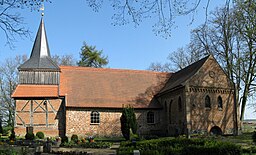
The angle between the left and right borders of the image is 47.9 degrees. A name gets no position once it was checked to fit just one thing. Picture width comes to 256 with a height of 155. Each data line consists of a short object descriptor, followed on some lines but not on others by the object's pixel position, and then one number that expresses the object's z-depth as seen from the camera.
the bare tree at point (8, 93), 43.88
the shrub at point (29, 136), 24.32
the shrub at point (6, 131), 34.25
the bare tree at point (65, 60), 51.41
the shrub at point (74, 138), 22.24
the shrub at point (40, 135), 26.32
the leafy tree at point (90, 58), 50.88
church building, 27.83
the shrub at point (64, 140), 21.63
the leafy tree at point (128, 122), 24.45
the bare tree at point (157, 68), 51.81
